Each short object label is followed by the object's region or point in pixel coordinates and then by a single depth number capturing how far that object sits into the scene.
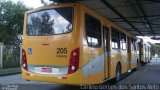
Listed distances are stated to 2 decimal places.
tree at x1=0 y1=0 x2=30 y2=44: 17.29
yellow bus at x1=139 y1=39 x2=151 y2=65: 14.46
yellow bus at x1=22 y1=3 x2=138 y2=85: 4.65
